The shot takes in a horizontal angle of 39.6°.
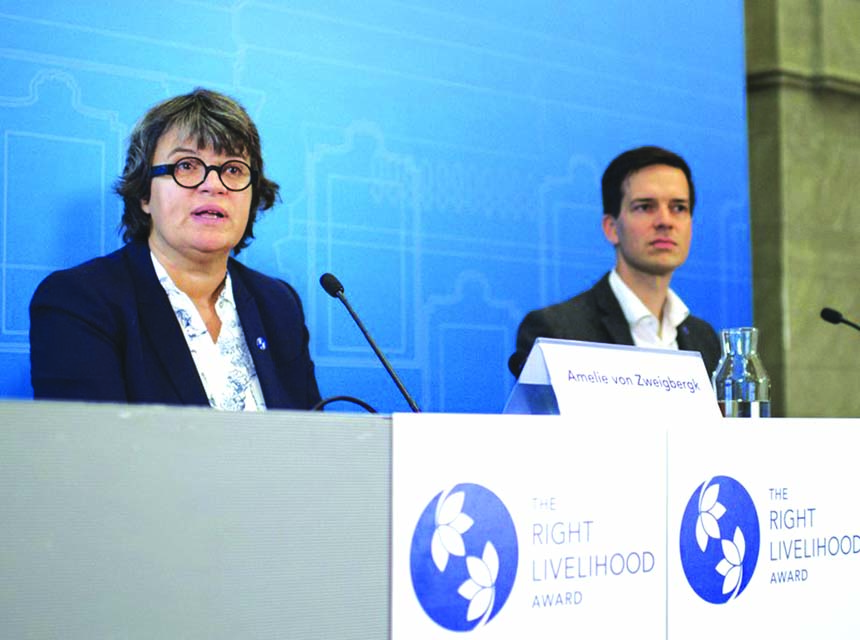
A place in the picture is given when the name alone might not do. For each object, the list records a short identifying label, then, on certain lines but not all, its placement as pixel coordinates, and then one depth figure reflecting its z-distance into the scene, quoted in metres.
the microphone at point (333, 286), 2.17
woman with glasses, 2.25
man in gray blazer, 3.37
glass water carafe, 2.41
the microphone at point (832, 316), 3.15
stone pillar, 4.77
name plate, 1.79
